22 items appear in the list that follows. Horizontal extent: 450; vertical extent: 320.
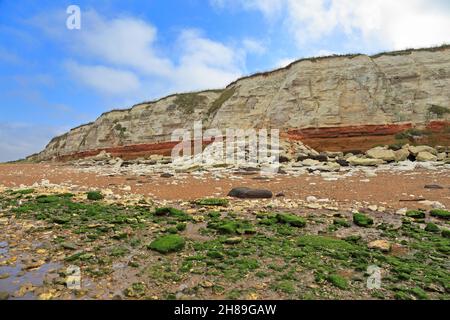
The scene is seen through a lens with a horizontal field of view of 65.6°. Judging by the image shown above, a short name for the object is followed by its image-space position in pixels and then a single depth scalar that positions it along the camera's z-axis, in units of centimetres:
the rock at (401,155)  2493
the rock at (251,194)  1345
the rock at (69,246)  757
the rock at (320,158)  2627
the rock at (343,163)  2430
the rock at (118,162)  3901
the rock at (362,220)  973
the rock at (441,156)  2400
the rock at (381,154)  2491
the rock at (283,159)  2700
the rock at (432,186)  1498
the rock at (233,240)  806
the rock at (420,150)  2537
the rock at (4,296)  535
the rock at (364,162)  2374
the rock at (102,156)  4841
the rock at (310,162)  2475
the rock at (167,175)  2042
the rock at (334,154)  2932
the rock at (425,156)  2419
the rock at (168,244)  751
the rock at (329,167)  2190
